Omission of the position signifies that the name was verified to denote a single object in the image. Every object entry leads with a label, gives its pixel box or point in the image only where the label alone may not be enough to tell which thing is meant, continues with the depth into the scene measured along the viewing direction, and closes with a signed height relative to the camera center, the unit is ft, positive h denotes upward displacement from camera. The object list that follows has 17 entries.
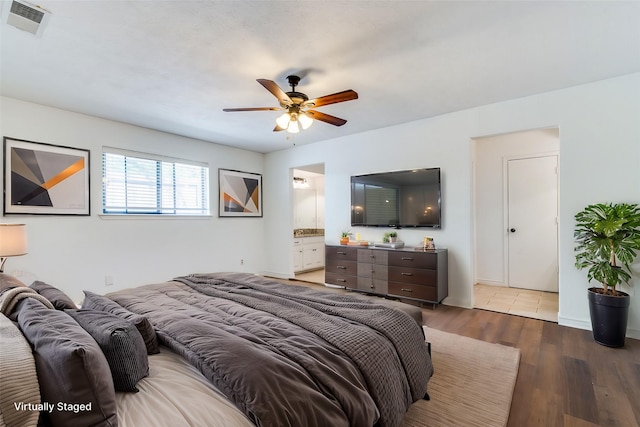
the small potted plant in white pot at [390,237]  14.38 -1.15
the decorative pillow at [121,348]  3.48 -1.65
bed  3.28 -2.03
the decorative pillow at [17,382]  2.51 -1.52
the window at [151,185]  13.53 +1.54
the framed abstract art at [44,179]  10.88 +1.44
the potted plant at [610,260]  8.70 -1.47
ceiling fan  8.41 +3.30
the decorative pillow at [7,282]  5.46 -1.30
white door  15.11 -0.55
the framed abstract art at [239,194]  17.84 +1.33
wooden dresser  12.31 -2.65
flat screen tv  13.51 +0.71
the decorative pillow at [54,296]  5.02 -1.45
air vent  6.19 +4.35
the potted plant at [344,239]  15.76 -1.34
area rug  5.78 -3.97
